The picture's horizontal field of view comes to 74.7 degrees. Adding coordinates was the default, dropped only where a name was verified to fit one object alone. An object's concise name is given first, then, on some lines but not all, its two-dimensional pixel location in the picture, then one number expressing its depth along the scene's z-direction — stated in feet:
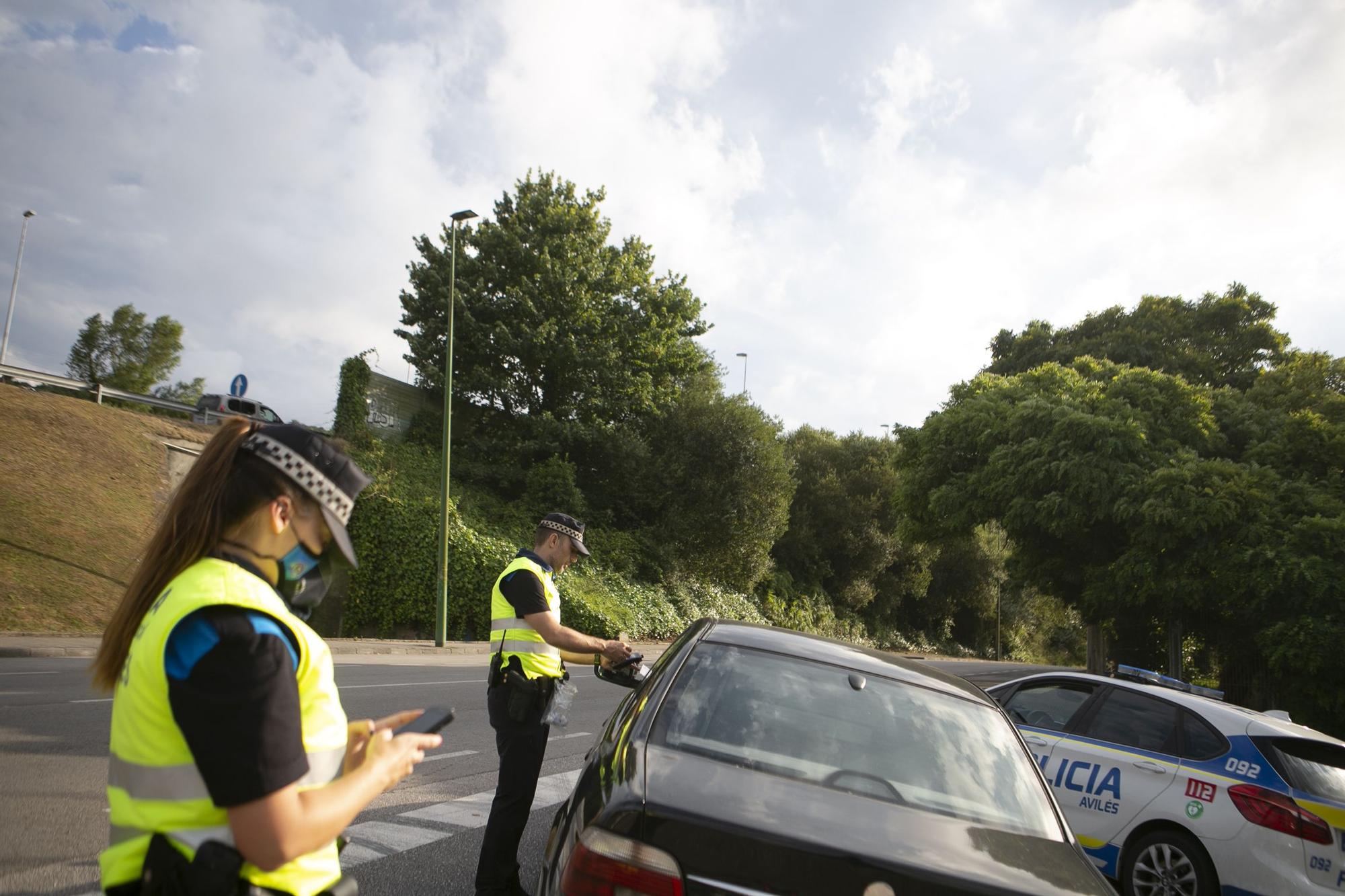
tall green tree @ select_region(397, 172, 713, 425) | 90.84
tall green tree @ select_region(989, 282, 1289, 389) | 99.66
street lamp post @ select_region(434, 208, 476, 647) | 67.05
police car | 16.61
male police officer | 12.66
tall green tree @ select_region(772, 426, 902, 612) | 131.34
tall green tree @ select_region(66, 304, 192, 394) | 126.00
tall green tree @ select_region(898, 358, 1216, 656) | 63.05
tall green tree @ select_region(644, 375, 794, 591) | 100.22
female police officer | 4.71
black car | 7.57
